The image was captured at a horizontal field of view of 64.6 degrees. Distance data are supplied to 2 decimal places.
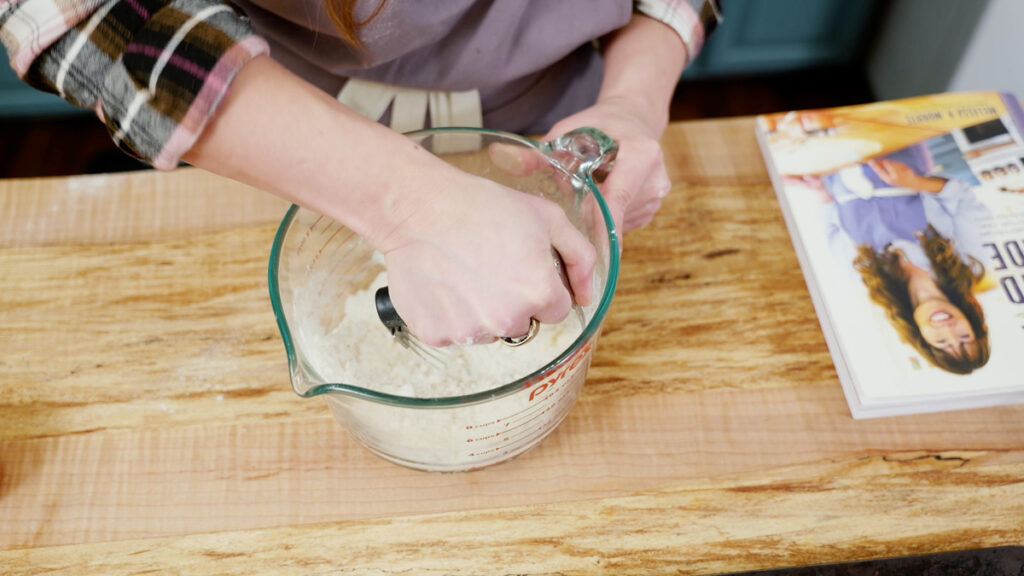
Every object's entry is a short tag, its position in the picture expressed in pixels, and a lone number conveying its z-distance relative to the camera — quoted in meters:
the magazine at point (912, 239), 0.66
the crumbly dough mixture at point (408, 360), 0.57
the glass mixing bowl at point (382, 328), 0.51
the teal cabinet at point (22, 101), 1.57
